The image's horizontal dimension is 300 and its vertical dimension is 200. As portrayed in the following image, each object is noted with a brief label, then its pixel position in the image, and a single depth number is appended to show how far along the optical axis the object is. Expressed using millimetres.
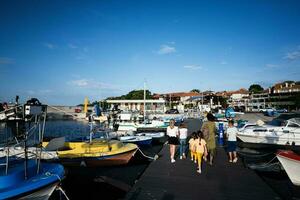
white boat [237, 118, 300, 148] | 19170
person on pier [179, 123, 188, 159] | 12469
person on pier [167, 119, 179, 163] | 12305
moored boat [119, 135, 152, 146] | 22906
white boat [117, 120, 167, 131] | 33000
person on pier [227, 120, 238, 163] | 11781
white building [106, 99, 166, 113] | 76531
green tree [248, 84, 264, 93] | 166350
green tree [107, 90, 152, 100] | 111819
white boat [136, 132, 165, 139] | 26219
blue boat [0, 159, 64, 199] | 7016
